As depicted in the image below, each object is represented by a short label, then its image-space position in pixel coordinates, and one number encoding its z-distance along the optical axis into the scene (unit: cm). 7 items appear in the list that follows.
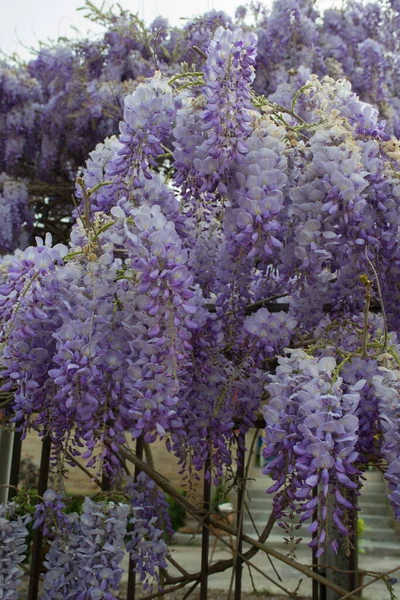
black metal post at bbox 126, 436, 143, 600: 176
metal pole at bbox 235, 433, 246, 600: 159
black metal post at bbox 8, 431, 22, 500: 190
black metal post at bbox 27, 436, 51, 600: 180
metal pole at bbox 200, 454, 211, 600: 170
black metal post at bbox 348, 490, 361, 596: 138
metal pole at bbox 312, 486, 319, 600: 173
